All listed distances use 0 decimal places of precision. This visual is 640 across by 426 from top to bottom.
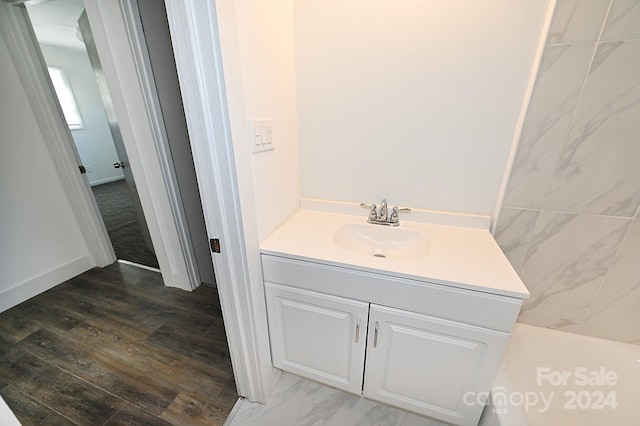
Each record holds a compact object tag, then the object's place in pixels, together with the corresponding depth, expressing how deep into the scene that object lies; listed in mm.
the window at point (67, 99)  4279
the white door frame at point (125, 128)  1484
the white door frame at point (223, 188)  716
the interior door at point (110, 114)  1972
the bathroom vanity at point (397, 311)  911
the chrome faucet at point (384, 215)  1314
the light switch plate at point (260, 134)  961
